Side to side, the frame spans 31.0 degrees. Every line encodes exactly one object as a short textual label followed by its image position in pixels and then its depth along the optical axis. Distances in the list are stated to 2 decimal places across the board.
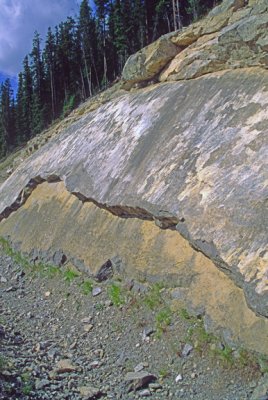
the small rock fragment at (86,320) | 8.12
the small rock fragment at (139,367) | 6.39
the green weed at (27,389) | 5.63
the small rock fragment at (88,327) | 7.85
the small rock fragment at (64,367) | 6.56
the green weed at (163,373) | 6.11
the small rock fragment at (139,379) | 5.97
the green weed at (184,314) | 6.76
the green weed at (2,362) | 6.20
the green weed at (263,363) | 5.37
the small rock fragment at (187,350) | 6.29
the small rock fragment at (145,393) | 5.78
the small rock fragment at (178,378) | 5.95
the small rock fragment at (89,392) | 5.81
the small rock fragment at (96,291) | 8.77
